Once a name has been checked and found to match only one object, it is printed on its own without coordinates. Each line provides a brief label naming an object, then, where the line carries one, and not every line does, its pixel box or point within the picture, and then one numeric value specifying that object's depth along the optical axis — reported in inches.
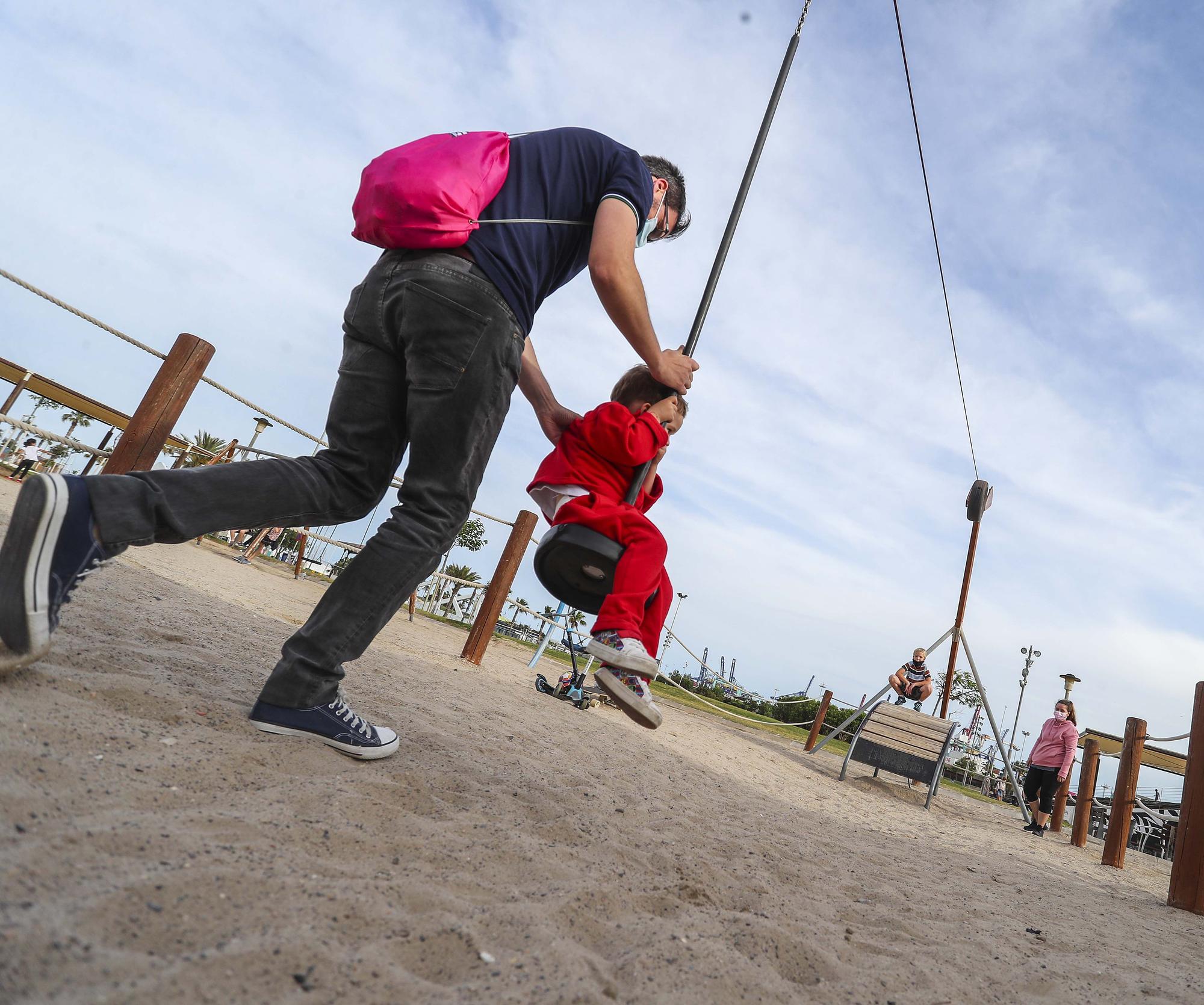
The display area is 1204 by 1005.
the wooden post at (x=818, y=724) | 402.9
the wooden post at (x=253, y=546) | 393.4
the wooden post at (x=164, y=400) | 166.2
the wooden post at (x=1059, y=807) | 342.6
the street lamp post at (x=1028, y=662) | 1665.8
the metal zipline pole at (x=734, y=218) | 92.0
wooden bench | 276.5
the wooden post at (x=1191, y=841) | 149.9
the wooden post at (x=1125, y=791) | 211.5
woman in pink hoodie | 319.3
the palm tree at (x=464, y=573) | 1387.8
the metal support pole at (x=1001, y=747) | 311.1
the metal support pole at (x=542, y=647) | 298.4
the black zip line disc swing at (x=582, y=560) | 82.9
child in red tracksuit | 80.4
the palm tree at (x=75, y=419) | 1200.4
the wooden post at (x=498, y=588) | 244.2
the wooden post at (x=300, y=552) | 380.1
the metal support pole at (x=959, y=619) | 349.1
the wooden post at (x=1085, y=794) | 282.7
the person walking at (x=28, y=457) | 529.1
